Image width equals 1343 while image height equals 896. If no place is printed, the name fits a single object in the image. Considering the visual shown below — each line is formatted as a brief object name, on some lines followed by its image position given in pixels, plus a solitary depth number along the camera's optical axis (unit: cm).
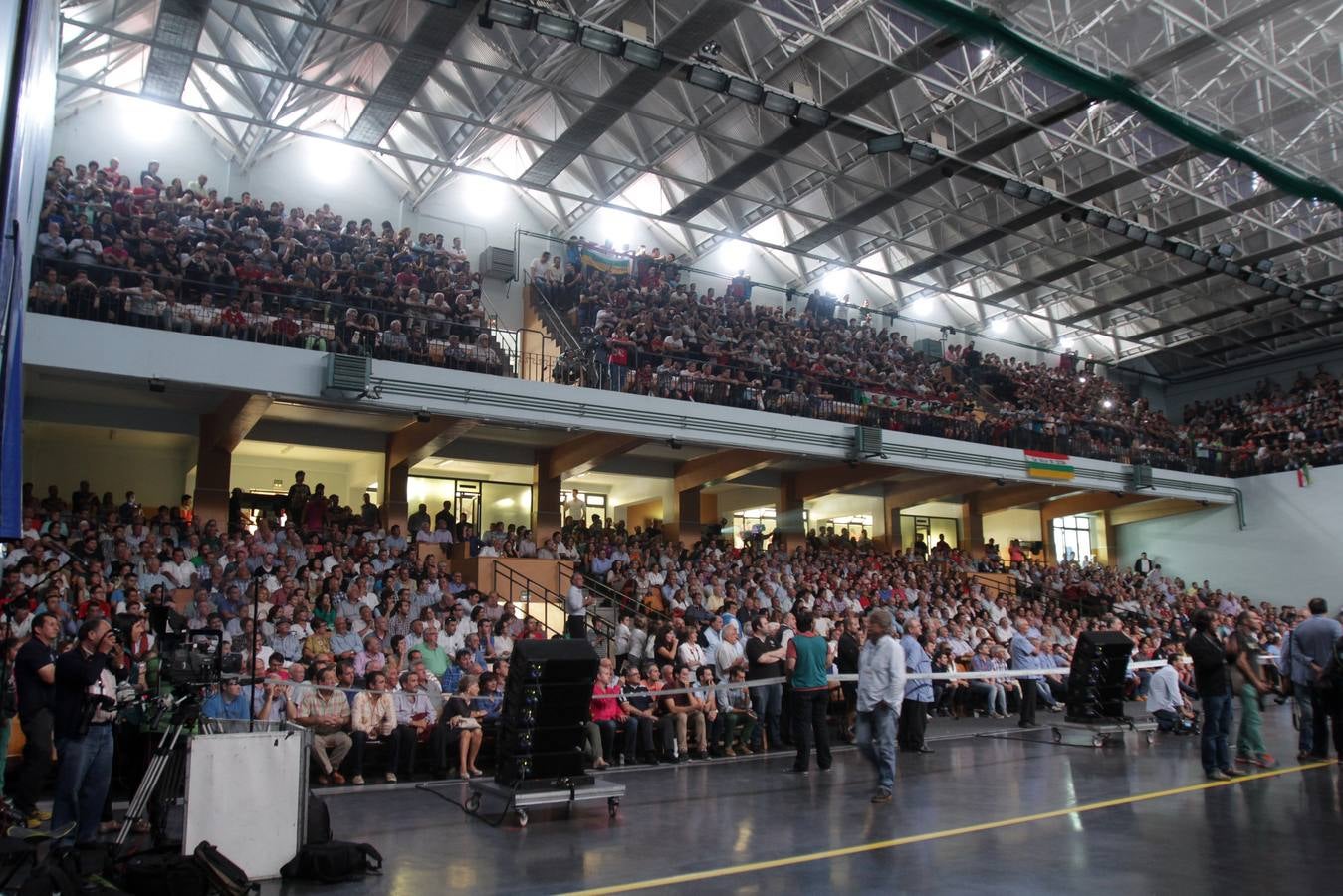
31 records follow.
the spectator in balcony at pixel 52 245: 1308
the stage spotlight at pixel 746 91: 1692
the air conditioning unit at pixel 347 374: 1442
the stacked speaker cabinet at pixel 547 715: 752
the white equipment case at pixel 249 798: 564
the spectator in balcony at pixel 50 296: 1286
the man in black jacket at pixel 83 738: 626
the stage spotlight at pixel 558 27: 1469
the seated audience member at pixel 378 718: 945
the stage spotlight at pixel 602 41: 1509
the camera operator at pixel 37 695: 645
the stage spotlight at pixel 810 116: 1789
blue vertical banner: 475
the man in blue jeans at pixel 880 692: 812
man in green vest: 962
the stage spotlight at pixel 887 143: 1847
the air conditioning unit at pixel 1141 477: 2628
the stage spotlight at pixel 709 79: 1656
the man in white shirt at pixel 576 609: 1445
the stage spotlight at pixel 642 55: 1567
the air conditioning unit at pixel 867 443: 2050
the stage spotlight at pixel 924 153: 1908
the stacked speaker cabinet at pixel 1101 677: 1112
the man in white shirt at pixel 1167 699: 1192
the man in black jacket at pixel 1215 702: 870
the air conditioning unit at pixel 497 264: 2198
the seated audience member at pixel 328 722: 908
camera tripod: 618
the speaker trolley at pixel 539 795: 725
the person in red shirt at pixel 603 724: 1024
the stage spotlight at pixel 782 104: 1733
